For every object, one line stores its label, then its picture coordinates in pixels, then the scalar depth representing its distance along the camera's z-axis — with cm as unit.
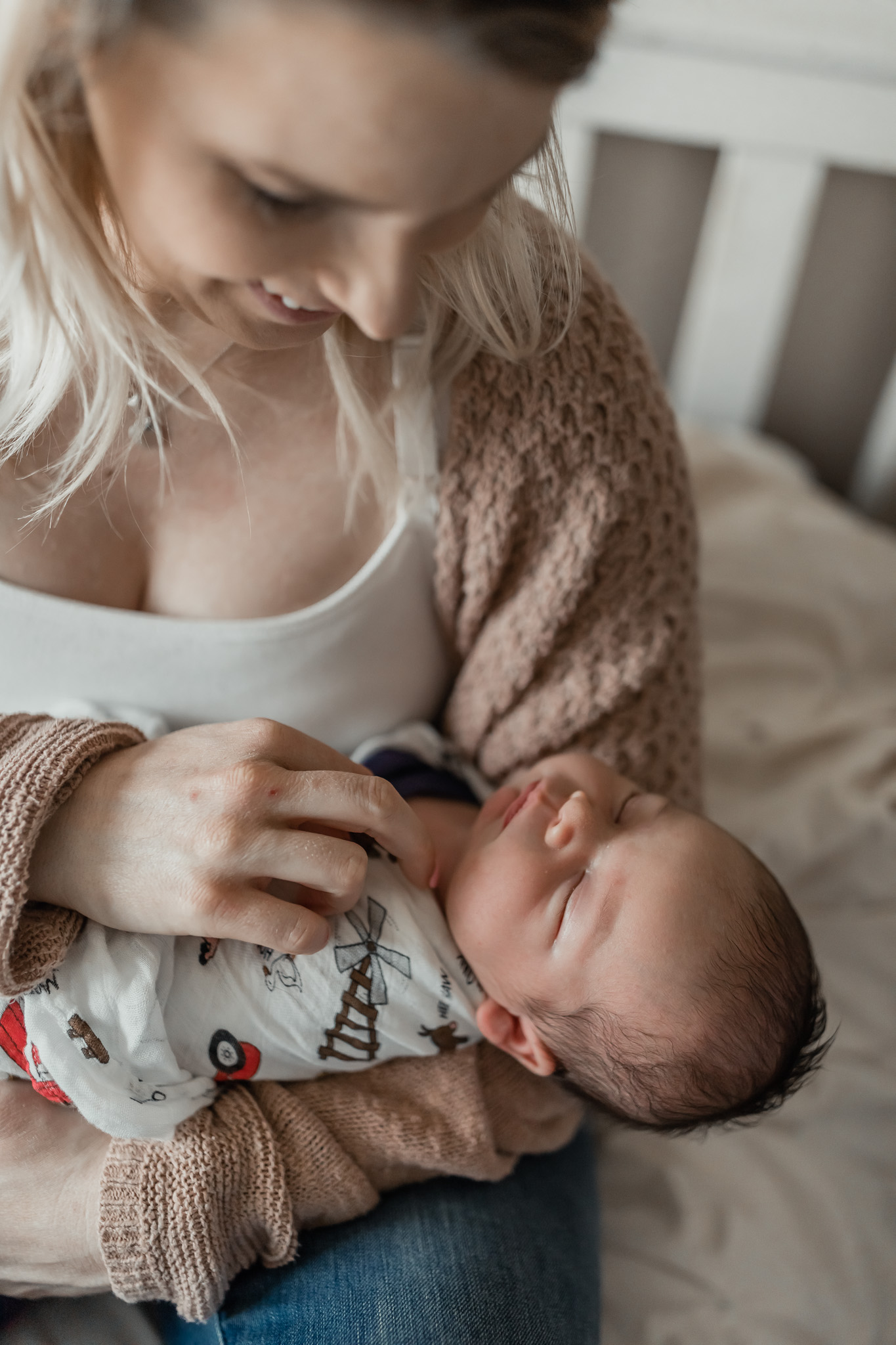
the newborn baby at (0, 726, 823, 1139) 73
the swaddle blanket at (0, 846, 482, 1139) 72
